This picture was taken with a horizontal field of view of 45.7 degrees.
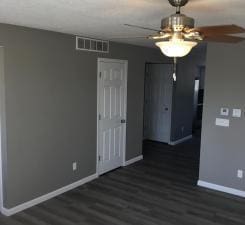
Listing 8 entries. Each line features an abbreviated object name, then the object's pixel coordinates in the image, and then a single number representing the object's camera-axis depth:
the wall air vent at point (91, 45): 4.51
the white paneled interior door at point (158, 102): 7.55
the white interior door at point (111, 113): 5.17
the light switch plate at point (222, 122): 4.56
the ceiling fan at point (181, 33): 1.85
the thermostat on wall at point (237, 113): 4.43
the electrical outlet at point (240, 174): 4.54
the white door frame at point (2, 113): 3.51
